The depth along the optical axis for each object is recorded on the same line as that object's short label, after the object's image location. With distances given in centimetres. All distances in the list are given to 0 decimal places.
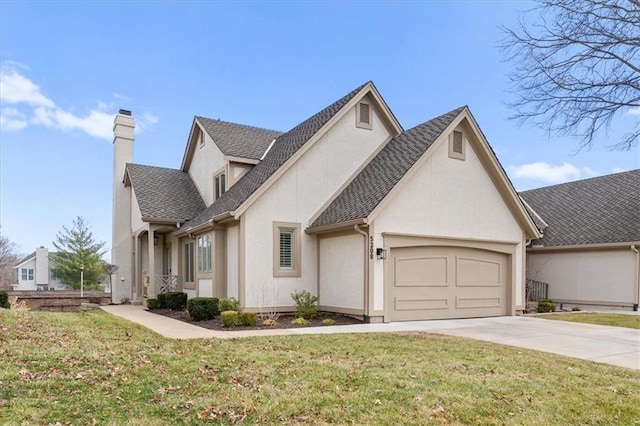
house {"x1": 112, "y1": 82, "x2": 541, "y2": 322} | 1376
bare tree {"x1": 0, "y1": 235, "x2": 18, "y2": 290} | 4112
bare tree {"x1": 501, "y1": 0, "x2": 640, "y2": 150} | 1126
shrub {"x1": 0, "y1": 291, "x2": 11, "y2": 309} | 1510
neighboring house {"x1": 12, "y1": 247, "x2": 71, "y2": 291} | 5566
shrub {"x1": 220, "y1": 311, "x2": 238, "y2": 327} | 1198
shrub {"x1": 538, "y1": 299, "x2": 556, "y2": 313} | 1811
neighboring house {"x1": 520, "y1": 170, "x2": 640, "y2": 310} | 1884
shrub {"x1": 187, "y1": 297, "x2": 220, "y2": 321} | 1345
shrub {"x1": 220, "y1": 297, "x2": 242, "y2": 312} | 1359
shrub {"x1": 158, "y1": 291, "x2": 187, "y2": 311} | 1738
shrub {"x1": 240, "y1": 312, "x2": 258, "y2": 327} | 1221
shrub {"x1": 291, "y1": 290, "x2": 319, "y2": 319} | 1413
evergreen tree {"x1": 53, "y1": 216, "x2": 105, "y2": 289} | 4441
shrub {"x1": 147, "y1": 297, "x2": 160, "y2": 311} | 1806
